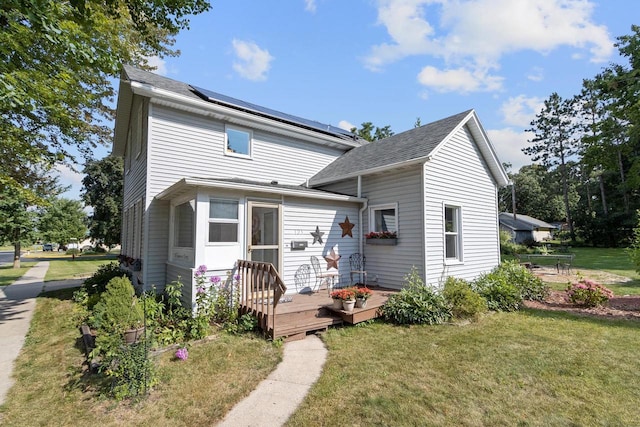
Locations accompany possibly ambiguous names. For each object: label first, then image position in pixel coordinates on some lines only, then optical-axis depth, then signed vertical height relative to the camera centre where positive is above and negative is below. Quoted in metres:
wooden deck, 5.83 -1.66
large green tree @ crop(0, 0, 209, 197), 4.78 +3.66
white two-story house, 7.22 +1.04
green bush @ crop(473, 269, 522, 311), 7.98 -1.57
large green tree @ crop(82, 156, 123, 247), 30.33 +4.17
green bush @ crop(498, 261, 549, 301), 9.03 -1.47
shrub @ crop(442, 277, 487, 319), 6.96 -1.55
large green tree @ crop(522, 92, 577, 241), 35.59 +11.91
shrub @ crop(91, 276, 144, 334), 5.49 -1.40
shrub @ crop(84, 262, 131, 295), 9.43 -1.49
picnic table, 14.73 -1.62
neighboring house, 37.57 +0.98
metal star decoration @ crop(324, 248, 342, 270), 8.71 -0.70
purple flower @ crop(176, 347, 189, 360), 4.73 -1.84
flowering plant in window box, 8.59 -0.02
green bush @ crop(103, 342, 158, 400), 3.74 -1.73
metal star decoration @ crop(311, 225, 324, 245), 8.52 -0.02
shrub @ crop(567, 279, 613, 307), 7.88 -1.57
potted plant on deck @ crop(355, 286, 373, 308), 6.61 -1.35
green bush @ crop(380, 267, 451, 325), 6.68 -1.63
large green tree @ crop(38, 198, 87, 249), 23.34 +1.11
